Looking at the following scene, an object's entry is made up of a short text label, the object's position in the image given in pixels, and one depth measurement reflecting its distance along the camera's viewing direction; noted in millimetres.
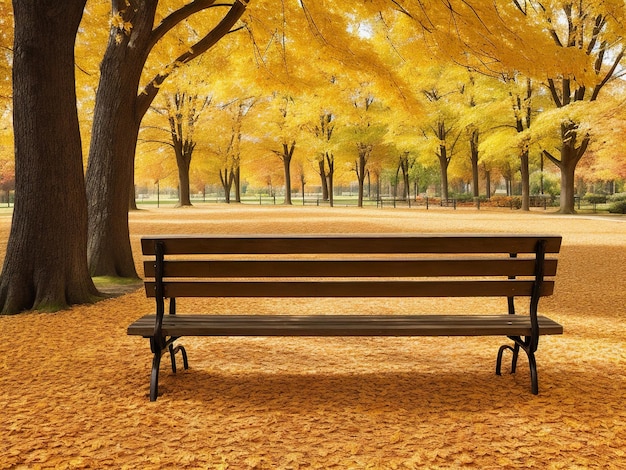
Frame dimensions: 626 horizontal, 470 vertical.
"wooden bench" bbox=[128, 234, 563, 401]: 3654
